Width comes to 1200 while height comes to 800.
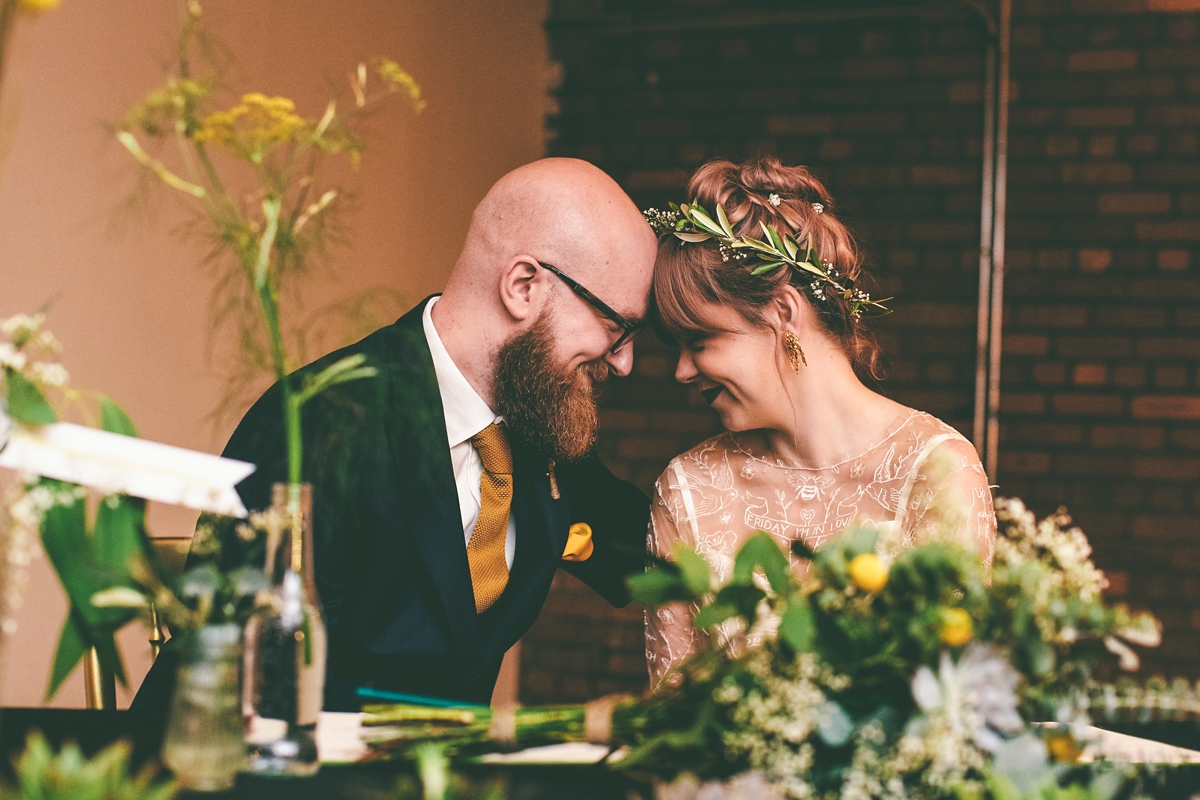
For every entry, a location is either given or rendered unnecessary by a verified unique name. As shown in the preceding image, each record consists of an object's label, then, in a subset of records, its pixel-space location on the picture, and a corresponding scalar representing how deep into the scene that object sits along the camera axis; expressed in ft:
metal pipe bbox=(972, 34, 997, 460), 10.75
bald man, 5.39
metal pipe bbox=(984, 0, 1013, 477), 10.73
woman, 6.06
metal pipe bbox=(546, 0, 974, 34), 11.04
